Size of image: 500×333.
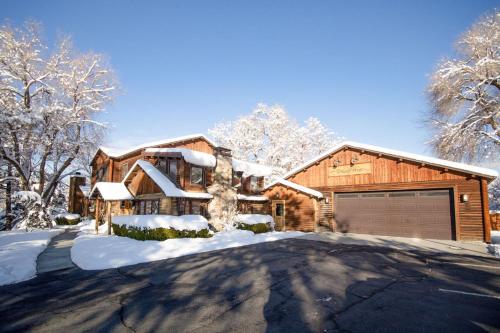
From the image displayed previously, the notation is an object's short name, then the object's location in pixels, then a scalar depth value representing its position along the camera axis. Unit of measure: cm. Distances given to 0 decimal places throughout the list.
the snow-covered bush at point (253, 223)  1984
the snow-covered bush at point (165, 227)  1596
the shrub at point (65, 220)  3198
